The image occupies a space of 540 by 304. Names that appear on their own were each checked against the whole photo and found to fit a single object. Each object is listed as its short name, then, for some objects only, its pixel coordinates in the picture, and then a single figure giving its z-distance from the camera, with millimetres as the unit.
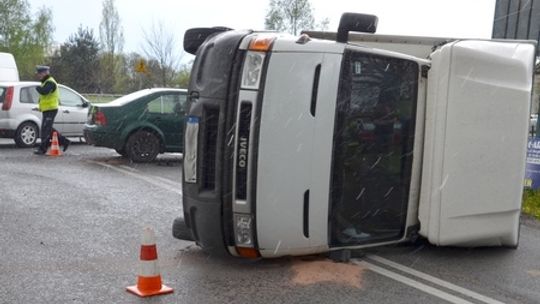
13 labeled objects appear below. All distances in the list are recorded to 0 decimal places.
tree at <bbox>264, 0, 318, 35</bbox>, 43750
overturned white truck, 5145
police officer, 12969
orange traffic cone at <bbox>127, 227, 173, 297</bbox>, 4723
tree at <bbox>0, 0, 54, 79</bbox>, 49312
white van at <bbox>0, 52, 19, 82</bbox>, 19261
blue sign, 10930
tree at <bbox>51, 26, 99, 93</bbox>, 50750
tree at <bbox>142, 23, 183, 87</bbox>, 40781
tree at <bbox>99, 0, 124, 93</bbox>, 51731
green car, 12172
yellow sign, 24075
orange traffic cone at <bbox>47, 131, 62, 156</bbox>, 13266
